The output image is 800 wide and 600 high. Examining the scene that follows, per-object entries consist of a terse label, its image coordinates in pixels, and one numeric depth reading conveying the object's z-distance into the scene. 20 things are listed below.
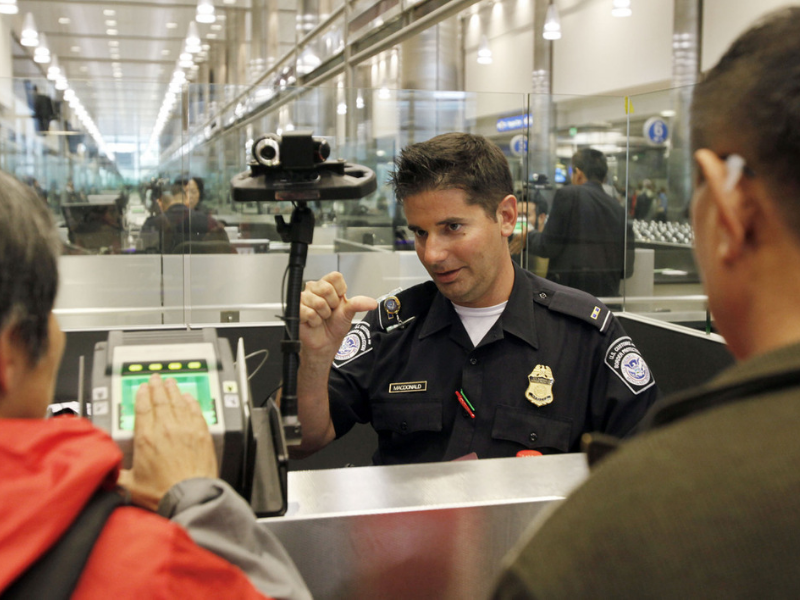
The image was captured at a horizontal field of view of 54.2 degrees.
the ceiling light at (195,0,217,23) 8.58
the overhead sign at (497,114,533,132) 4.86
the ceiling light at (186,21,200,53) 10.63
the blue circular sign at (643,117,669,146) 4.82
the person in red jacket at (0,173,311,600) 0.62
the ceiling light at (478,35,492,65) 10.26
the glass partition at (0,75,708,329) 4.29
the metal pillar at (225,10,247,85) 12.59
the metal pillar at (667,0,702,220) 6.75
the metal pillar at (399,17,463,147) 8.19
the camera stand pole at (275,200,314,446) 1.08
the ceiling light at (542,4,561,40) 7.86
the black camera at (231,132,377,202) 1.03
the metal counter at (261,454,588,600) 0.96
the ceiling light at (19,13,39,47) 10.07
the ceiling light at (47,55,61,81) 14.96
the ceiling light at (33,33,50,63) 13.01
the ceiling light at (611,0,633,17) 6.91
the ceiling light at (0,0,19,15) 7.70
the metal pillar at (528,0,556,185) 4.86
